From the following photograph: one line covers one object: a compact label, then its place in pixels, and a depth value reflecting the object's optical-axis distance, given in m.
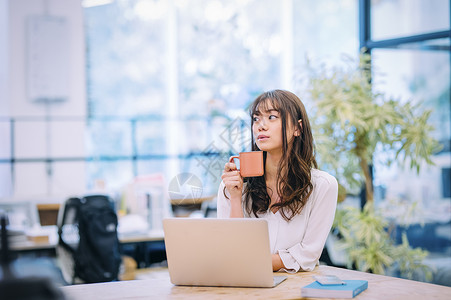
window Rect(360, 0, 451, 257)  4.05
